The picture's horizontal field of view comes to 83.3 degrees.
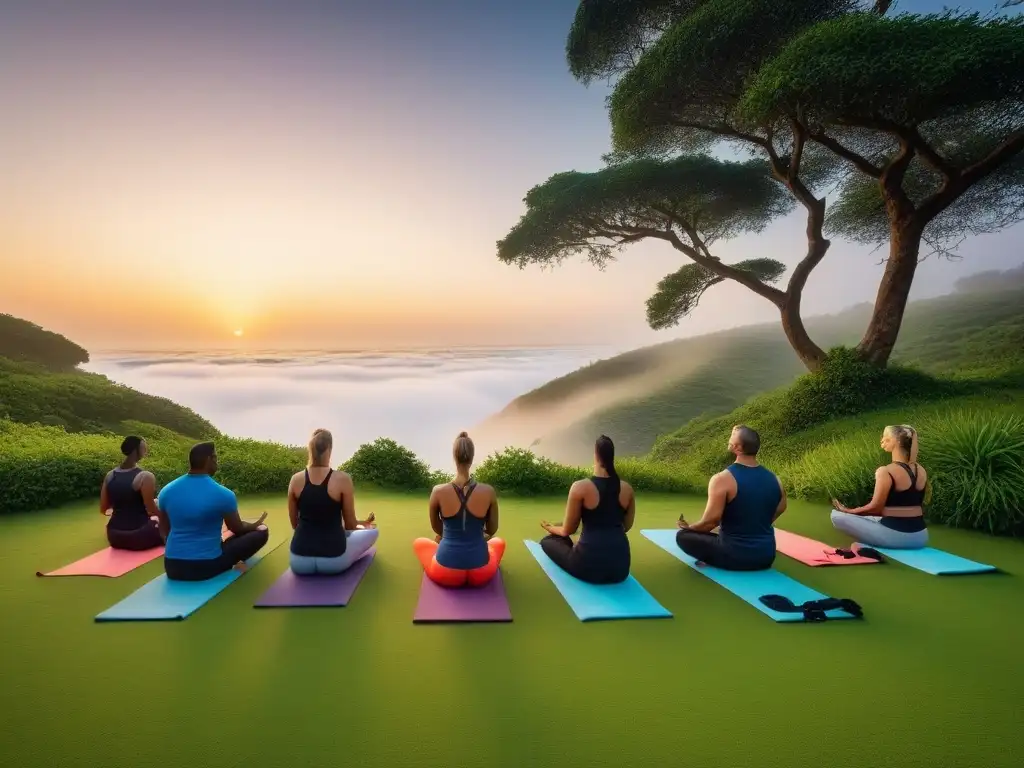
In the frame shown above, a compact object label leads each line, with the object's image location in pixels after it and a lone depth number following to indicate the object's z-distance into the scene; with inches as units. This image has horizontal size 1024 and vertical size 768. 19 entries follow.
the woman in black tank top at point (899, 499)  186.2
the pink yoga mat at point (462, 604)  136.3
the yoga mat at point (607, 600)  138.9
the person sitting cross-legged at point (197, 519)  153.5
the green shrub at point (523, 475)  298.2
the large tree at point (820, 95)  302.5
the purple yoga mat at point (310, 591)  144.4
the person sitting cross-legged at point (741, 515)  161.2
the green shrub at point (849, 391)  382.9
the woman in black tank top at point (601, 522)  148.9
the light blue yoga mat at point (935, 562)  172.1
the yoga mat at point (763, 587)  141.5
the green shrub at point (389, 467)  308.7
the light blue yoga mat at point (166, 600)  135.5
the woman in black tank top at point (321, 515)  153.6
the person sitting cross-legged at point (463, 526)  147.5
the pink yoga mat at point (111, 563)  167.5
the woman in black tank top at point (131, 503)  181.3
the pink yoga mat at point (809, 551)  182.2
